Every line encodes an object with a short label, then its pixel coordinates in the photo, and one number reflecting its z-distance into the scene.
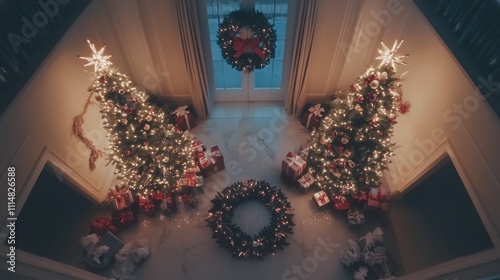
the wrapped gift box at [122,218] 5.39
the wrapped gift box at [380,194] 5.43
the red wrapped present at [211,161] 5.93
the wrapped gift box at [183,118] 6.55
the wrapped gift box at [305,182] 5.82
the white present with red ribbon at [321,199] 5.64
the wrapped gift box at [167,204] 5.54
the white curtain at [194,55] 5.24
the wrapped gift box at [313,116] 6.49
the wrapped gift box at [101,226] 5.26
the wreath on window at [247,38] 5.30
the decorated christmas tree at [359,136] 4.29
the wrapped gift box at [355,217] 5.42
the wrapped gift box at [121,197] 5.43
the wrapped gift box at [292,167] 5.73
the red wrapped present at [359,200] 5.48
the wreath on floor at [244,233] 5.13
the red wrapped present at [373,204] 5.38
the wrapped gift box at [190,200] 5.66
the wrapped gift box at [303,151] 6.09
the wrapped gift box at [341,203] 5.54
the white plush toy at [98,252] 4.92
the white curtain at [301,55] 5.32
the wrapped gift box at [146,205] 5.49
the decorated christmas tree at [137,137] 4.30
